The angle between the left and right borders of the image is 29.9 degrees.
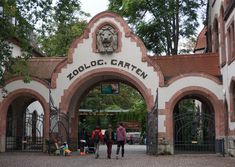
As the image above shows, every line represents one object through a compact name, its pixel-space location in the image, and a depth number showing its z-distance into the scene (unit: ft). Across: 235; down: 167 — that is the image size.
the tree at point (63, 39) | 143.54
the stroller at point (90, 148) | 87.81
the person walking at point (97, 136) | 73.40
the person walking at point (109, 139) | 71.36
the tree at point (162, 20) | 110.63
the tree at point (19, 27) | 55.72
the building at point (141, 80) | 81.10
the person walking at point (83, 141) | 87.12
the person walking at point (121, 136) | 71.97
